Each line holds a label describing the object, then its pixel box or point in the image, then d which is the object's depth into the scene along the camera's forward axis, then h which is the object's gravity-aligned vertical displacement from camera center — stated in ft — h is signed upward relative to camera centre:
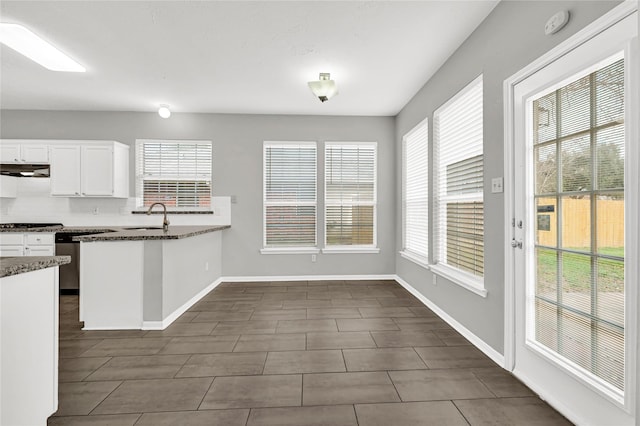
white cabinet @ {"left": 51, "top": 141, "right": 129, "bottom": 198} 14.82 +2.04
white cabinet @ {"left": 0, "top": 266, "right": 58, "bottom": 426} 4.19 -1.98
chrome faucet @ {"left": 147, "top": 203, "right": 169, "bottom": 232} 12.47 -0.54
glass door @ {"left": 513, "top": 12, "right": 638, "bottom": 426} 4.71 -0.30
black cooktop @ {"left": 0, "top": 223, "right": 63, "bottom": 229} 15.20 -0.65
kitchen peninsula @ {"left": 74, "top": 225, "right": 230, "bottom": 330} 9.82 -2.19
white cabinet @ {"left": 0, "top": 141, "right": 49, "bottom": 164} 14.67 +2.76
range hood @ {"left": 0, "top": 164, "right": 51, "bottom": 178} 14.79 +1.99
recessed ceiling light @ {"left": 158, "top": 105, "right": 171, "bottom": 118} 14.60 +4.69
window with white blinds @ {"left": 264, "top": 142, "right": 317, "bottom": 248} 16.75 +0.95
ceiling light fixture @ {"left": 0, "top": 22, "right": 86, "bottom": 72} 8.91 +5.15
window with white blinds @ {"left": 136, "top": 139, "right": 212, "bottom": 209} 16.40 +2.05
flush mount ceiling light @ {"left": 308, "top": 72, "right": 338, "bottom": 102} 11.13 +4.51
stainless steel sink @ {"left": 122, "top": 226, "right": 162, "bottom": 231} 15.76 -0.77
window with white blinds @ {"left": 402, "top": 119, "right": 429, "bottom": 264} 12.95 +0.92
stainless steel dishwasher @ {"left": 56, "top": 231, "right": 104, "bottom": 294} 13.73 -2.20
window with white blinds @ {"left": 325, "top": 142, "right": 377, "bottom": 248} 16.94 +0.97
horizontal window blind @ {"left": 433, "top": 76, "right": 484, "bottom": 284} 8.96 +0.96
